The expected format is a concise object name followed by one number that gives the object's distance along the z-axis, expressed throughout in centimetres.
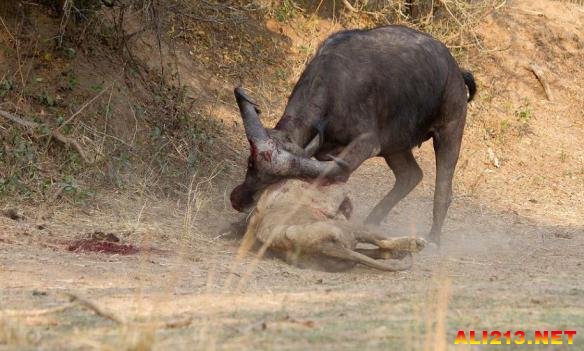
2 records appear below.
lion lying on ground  1452
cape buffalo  1667
